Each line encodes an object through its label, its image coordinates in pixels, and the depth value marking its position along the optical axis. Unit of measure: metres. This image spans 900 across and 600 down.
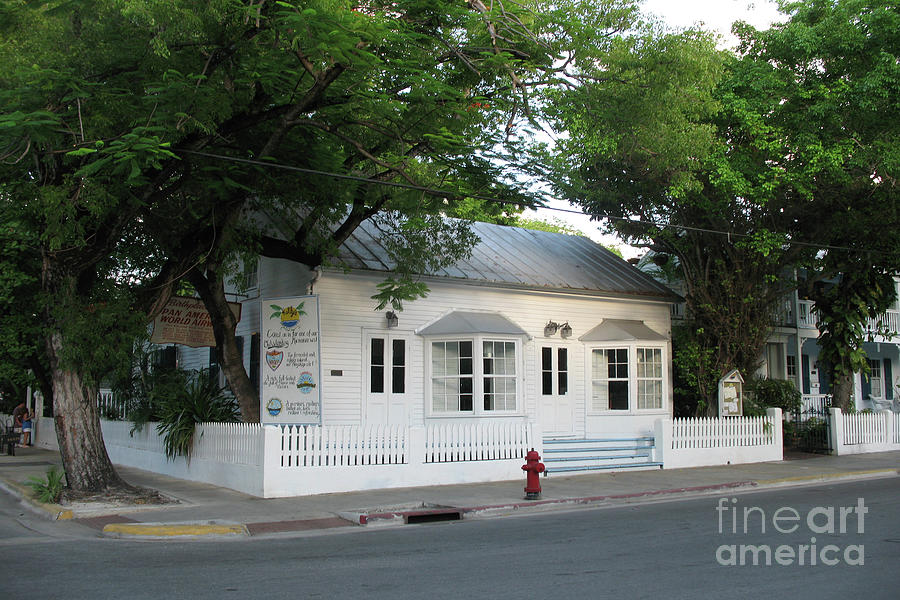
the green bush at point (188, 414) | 15.34
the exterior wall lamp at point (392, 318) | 16.94
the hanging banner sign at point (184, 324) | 15.40
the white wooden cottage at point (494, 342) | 16.66
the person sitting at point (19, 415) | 25.92
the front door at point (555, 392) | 19.42
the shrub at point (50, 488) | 11.95
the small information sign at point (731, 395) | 18.89
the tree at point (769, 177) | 17.39
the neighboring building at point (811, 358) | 26.33
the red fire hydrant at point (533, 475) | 12.70
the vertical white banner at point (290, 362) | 15.22
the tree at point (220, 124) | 10.38
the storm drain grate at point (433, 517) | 11.25
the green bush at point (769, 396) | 20.53
